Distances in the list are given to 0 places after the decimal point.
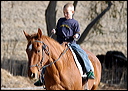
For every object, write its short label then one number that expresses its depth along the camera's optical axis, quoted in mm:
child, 15453
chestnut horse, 13109
